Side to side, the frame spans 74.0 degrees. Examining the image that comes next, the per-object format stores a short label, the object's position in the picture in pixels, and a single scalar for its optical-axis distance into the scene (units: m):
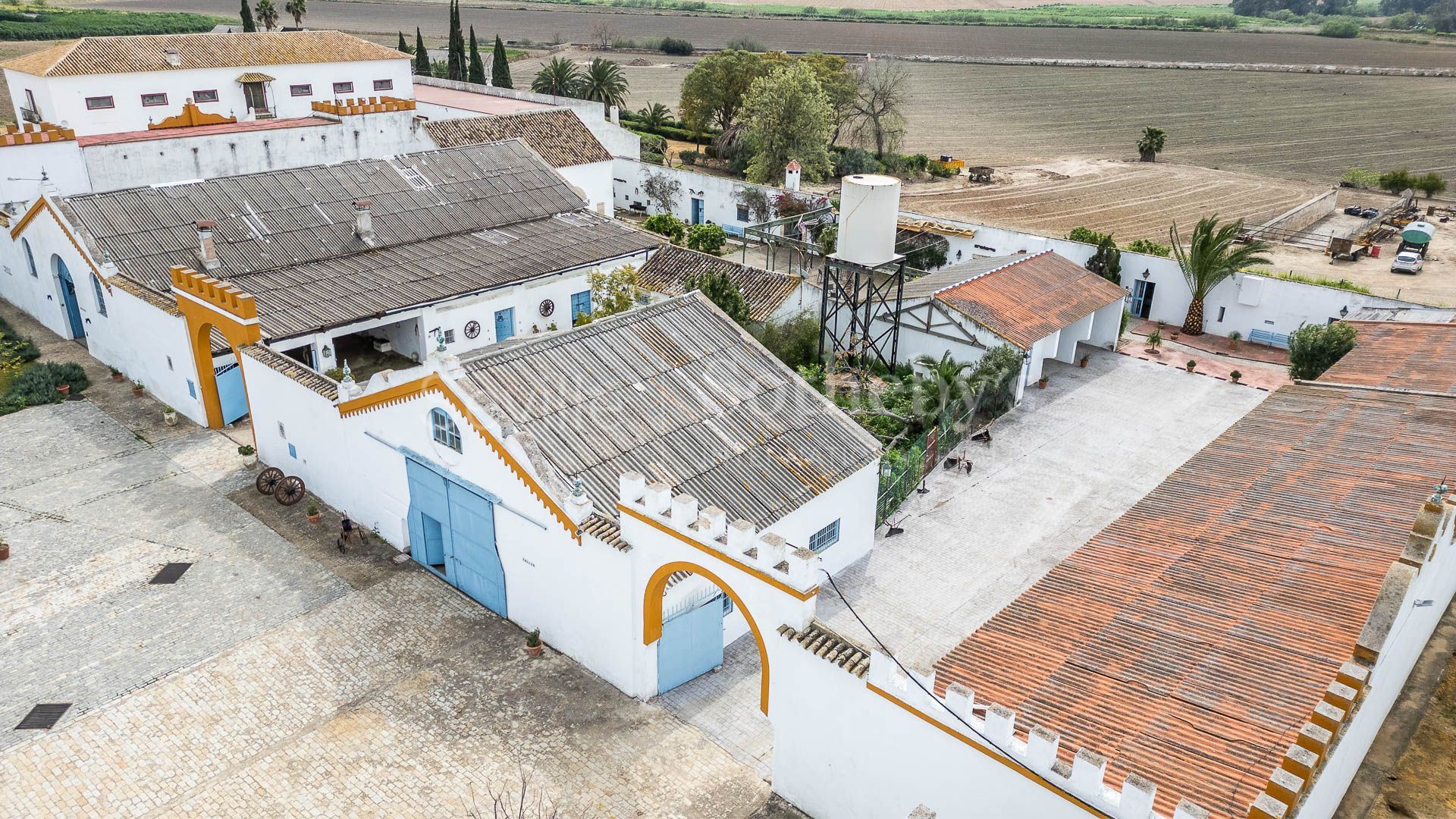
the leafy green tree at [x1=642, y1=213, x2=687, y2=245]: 47.47
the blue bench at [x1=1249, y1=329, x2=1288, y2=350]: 39.69
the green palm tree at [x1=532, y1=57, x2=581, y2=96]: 75.56
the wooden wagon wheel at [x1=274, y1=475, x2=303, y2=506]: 25.58
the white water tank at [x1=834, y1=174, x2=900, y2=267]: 30.45
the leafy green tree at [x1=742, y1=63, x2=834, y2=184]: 63.03
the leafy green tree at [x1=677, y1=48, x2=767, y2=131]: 73.56
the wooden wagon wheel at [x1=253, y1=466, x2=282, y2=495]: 26.11
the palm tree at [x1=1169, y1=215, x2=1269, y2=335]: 39.03
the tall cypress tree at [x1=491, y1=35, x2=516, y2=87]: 79.31
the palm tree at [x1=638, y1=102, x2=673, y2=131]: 83.00
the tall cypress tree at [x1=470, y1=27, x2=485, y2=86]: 77.81
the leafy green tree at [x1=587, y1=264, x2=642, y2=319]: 35.03
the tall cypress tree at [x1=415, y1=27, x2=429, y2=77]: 84.06
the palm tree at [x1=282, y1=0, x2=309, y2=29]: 80.00
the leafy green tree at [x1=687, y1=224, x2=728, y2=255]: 45.81
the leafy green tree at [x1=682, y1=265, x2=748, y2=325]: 33.34
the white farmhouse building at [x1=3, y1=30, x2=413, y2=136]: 48.03
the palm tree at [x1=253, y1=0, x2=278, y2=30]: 77.19
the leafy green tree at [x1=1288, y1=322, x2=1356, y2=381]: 31.67
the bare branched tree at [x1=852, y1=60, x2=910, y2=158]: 74.56
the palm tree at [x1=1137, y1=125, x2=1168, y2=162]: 81.12
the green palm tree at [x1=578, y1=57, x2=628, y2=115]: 75.44
